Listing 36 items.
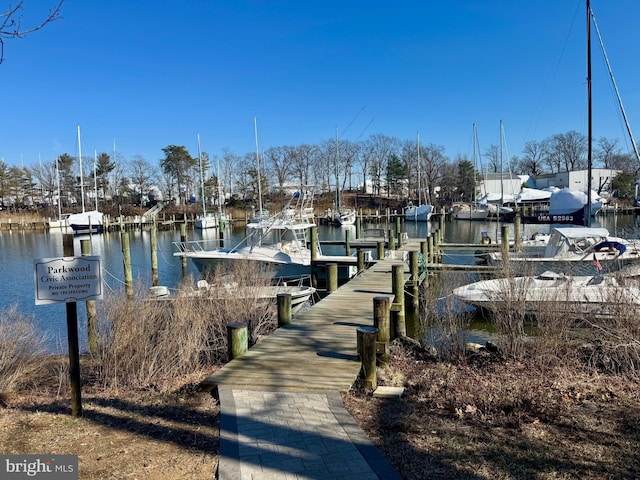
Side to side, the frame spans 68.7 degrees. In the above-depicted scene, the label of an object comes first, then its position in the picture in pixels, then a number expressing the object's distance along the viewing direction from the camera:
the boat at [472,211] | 65.71
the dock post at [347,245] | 25.25
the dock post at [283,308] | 9.48
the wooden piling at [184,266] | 23.23
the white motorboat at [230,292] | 10.75
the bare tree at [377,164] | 96.19
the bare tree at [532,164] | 108.00
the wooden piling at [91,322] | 9.42
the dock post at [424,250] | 19.37
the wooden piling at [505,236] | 20.87
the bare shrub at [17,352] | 6.80
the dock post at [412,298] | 15.08
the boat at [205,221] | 63.77
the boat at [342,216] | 62.84
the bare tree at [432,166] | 89.44
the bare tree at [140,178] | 91.50
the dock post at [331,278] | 13.67
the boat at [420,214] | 68.81
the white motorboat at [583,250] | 18.14
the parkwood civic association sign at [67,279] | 5.12
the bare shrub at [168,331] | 7.03
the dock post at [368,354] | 6.58
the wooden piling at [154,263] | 20.75
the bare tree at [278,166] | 93.69
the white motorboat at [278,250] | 20.17
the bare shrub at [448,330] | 7.89
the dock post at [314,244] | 20.20
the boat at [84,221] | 58.59
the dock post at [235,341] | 7.43
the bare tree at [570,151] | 105.06
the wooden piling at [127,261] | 14.13
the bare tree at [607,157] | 107.62
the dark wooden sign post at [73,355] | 5.38
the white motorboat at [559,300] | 7.57
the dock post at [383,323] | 7.80
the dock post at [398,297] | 11.38
